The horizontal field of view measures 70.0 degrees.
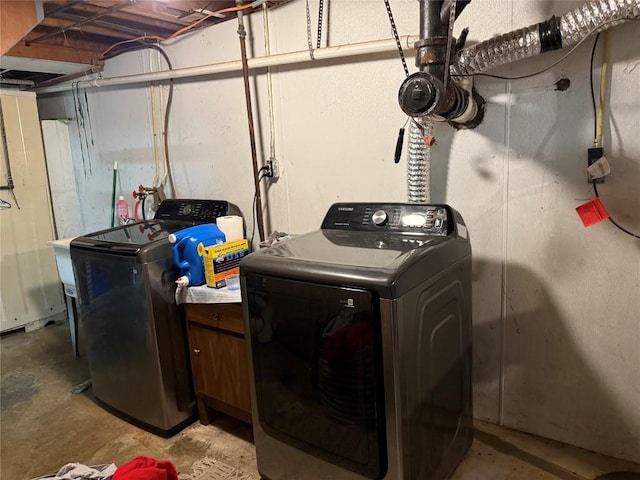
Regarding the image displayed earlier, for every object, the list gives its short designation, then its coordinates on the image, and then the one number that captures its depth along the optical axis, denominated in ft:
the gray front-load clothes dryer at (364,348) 4.66
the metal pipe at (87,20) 7.71
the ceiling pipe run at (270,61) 6.69
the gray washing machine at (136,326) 7.08
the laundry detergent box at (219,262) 7.04
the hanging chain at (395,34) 6.31
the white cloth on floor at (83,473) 5.82
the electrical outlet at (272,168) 8.59
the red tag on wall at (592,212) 5.67
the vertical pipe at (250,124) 8.01
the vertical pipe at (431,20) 5.20
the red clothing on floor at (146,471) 4.98
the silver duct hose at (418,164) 6.14
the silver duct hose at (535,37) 4.66
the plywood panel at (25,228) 11.37
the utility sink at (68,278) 9.41
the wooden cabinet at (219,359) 6.93
